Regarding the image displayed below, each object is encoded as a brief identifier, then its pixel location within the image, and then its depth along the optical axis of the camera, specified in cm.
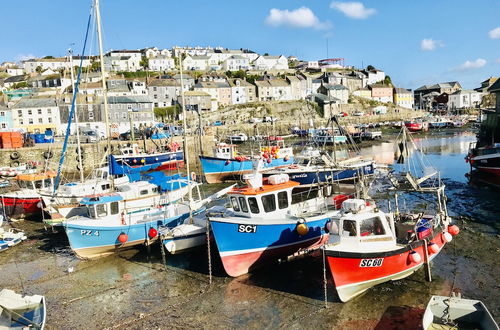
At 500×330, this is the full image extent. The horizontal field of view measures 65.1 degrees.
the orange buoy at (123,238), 1544
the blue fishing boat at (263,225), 1341
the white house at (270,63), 13010
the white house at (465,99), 11900
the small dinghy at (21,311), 941
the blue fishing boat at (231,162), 3338
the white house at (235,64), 12431
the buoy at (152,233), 1557
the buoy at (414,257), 1166
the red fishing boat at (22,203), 2292
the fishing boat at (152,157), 3938
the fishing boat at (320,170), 2682
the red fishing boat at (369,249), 1102
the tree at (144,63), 11915
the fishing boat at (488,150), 2714
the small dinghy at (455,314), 899
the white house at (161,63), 11702
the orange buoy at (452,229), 1358
